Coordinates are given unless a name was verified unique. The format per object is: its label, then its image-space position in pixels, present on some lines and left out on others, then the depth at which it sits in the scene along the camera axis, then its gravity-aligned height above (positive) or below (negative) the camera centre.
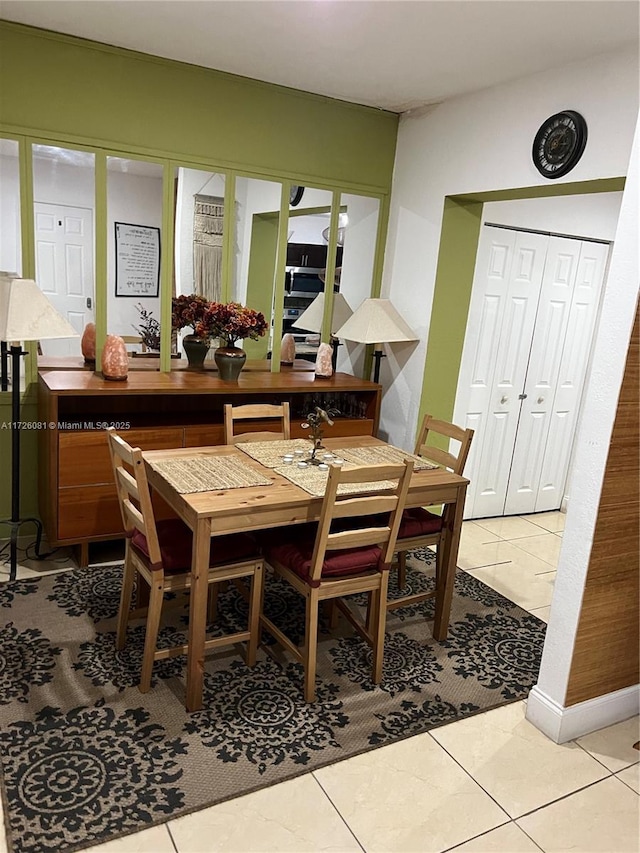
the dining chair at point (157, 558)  2.35 -1.03
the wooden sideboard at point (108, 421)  3.25 -0.75
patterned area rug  2.01 -1.56
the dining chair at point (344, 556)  2.38 -1.00
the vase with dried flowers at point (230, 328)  3.69 -0.19
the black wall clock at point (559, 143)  3.06 +0.90
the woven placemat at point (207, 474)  2.50 -0.74
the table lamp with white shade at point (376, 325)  3.99 -0.10
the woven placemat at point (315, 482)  2.58 -0.73
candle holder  2.82 -0.55
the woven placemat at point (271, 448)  2.94 -0.72
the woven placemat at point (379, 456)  3.02 -0.71
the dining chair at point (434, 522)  2.95 -0.97
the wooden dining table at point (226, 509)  2.29 -0.79
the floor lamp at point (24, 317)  2.84 -0.18
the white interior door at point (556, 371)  4.48 -0.32
